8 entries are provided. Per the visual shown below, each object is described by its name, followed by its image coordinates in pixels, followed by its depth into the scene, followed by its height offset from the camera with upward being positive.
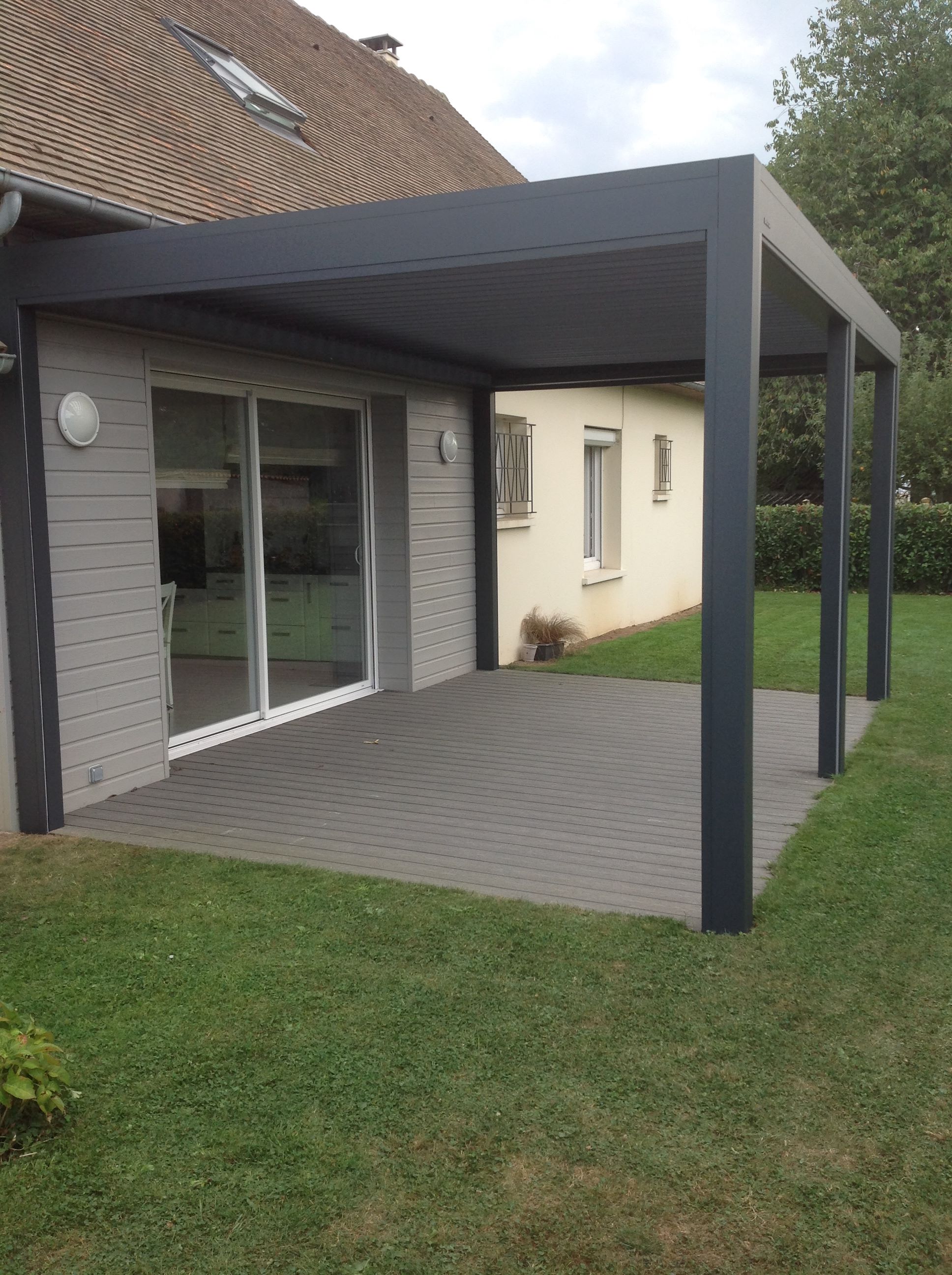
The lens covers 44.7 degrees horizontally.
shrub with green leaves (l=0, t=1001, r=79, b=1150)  2.78 -1.38
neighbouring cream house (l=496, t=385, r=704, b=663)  11.11 -0.03
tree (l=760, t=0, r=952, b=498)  25.02 +7.28
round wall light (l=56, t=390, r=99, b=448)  5.54 +0.44
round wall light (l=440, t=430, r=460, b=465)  9.42 +0.47
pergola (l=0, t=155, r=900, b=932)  3.89 +0.95
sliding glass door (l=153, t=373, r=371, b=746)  6.81 -0.28
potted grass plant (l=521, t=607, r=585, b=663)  11.14 -1.29
